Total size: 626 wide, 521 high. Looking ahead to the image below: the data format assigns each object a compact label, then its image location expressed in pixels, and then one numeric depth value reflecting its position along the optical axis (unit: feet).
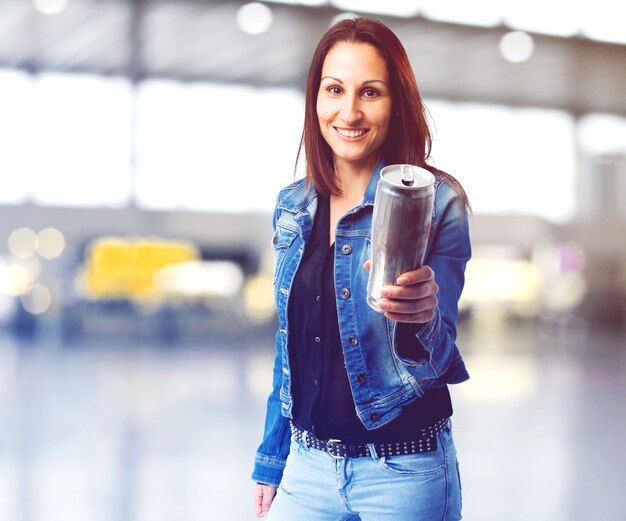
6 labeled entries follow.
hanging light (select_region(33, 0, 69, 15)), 44.24
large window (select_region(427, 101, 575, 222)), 55.67
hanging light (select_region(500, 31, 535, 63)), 47.91
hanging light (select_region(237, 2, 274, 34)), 44.77
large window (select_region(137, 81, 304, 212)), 55.21
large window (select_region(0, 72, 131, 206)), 52.65
